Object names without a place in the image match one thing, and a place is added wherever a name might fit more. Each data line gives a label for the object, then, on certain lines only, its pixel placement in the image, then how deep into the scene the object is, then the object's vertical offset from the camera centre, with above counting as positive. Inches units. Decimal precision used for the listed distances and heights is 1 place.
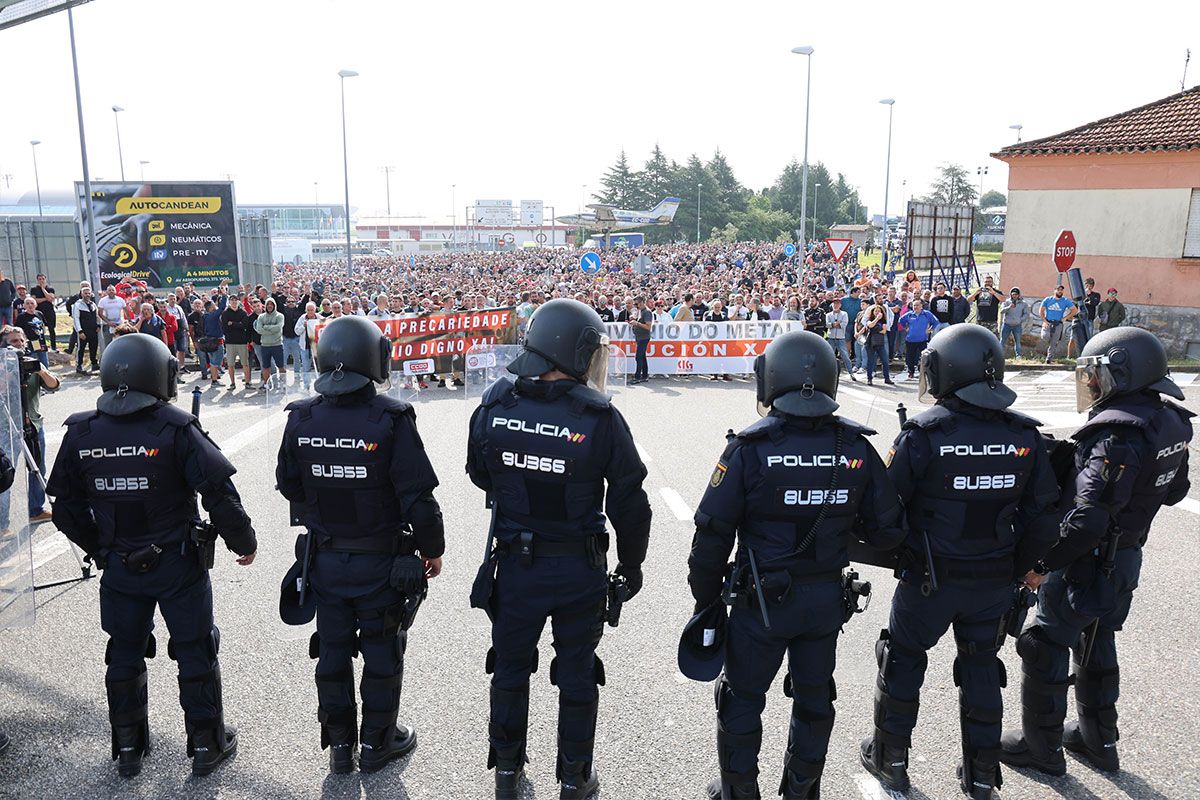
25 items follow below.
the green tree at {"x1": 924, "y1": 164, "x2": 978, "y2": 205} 3809.1 +270.4
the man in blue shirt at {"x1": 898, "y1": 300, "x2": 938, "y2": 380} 658.2 -60.8
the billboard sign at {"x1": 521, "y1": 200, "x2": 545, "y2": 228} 4839.1 +187.6
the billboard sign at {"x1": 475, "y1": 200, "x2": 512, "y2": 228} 4729.3 +186.6
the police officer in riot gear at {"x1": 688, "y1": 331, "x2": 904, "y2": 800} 135.9 -46.7
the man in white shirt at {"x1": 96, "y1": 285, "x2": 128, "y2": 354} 667.4 -51.3
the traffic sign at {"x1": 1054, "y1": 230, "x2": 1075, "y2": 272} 813.2 -3.4
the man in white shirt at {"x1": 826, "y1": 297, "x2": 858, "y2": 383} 677.3 -62.3
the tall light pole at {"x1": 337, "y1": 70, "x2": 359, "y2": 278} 1239.4 +116.9
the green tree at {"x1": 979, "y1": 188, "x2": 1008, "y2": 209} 5402.6 +305.2
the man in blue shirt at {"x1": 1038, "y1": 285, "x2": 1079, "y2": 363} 734.5 -56.3
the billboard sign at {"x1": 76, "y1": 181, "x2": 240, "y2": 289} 938.1 +15.8
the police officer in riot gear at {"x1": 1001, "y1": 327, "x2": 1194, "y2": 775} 149.8 -51.5
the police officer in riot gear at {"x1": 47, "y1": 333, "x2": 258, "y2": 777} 150.9 -48.2
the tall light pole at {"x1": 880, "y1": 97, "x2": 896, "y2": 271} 1507.6 +146.4
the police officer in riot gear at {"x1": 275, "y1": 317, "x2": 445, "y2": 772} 151.3 -48.4
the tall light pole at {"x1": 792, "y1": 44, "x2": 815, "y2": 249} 1127.4 +205.0
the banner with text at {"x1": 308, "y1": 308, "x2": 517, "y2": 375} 641.6 -67.9
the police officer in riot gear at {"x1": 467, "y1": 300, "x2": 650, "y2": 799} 143.1 -45.3
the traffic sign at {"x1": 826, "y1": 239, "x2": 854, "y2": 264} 1056.8 +0.3
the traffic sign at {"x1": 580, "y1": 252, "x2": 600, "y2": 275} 1133.1 -19.2
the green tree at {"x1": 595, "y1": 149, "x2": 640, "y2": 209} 4092.0 +286.3
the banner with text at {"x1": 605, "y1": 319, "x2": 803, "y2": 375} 705.6 -76.7
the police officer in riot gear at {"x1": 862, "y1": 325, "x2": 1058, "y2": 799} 142.6 -47.2
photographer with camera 276.6 -52.6
